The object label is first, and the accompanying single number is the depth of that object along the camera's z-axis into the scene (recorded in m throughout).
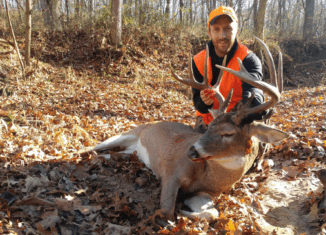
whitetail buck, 2.78
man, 4.07
